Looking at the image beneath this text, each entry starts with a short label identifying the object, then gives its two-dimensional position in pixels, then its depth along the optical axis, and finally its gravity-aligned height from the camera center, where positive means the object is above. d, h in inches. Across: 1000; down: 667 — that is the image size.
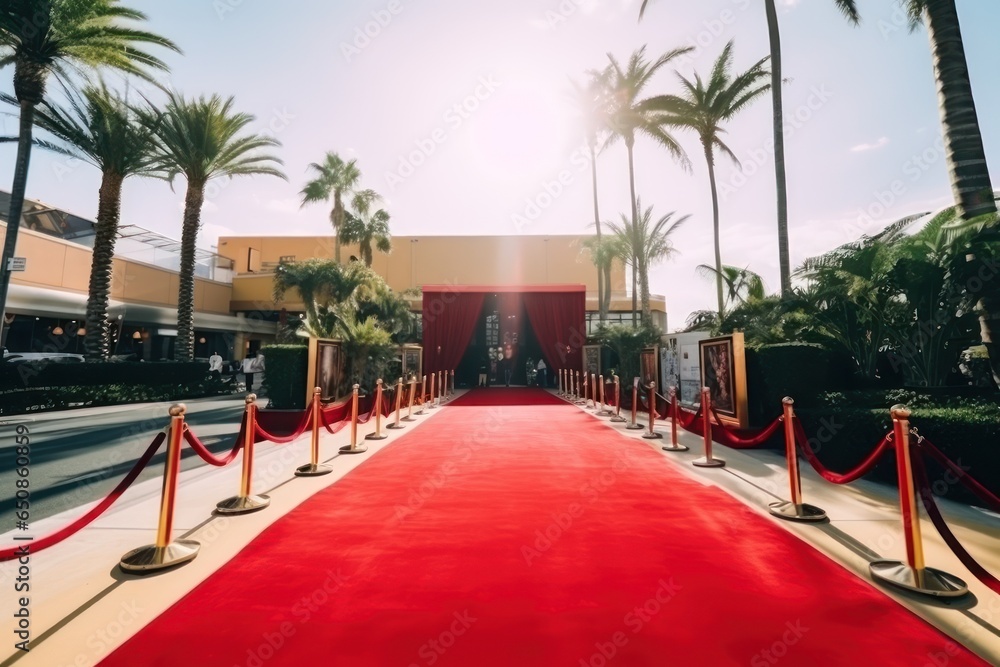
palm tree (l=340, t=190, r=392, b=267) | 979.9 +311.5
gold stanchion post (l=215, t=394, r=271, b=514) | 156.5 -44.0
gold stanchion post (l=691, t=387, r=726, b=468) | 222.5 -34.1
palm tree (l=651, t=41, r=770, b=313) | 620.7 +374.4
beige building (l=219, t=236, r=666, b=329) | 1327.5 +312.7
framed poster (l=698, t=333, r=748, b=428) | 280.1 -4.7
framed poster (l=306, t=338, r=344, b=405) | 350.3 +0.5
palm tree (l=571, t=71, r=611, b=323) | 807.7 +469.1
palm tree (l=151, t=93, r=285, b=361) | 581.6 +285.1
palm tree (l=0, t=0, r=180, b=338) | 421.1 +317.7
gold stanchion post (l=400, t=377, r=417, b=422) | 399.7 -34.2
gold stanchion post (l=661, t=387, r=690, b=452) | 260.7 -37.1
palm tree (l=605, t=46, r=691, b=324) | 708.7 +405.5
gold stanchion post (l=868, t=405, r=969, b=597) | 101.4 -45.3
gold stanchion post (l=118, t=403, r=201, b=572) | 114.8 -46.0
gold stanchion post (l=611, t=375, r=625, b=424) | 399.4 -34.1
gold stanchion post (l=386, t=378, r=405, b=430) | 346.9 -25.5
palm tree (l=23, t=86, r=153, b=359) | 518.9 +257.1
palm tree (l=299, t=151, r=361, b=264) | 975.6 +400.7
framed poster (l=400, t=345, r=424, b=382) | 522.1 +9.8
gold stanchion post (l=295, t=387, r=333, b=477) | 205.5 -42.0
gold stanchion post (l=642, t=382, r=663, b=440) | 303.0 -36.4
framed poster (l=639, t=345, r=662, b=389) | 436.8 +3.7
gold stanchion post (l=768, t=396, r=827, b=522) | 148.6 -43.3
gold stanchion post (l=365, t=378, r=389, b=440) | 300.2 -33.7
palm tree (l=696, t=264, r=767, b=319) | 494.3 +93.9
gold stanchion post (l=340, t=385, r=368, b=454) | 256.1 -41.7
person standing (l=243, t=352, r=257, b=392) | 668.1 -3.4
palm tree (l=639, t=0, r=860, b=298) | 421.1 +217.3
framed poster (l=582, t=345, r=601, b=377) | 611.7 +11.7
